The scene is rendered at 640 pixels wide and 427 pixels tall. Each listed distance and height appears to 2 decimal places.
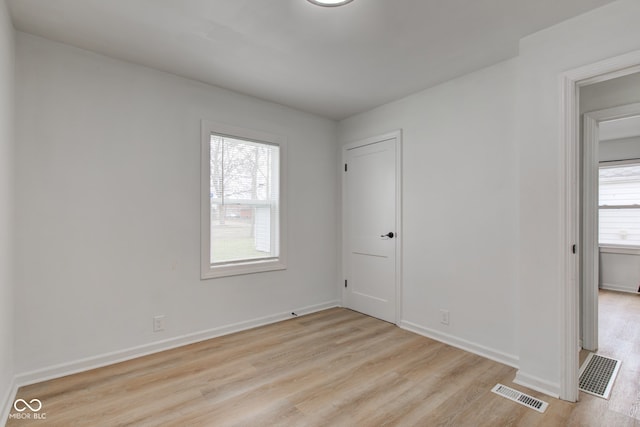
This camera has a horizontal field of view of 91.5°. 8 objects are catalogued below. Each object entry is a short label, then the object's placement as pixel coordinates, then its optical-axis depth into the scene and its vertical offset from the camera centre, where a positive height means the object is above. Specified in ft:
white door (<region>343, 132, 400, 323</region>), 11.97 -0.48
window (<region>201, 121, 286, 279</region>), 10.50 +0.45
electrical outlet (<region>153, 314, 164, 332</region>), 9.35 -3.31
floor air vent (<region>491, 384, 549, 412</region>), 6.77 -4.13
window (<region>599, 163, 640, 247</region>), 17.04 +0.61
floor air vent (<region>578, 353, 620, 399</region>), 7.38 -4.12
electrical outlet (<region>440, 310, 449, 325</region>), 10.17 -3.35
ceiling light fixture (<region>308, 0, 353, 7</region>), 6.29 +4.30
